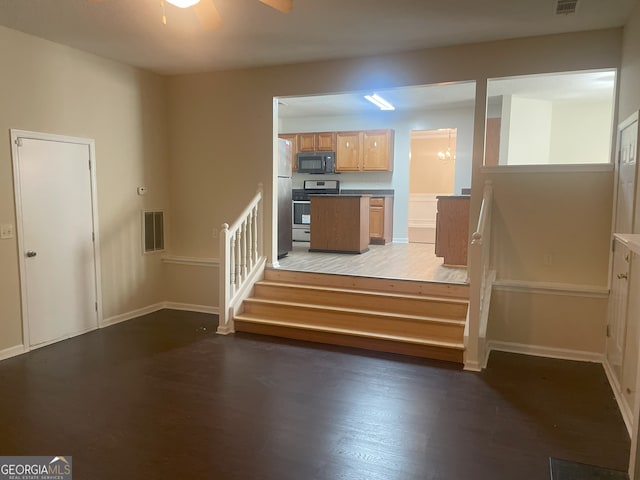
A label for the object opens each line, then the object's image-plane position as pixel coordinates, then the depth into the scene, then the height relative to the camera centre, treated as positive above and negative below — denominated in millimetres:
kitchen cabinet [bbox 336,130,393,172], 8305 +822
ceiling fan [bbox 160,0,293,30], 2834 +1166
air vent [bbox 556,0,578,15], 3316 +1463
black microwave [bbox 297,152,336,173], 8625 +621
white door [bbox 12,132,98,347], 4109 -474
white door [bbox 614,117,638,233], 3293 +179
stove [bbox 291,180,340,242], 8383 -303
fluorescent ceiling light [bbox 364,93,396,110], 6816 +1536
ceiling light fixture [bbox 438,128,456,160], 9955 +918
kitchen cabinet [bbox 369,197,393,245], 8016 -466
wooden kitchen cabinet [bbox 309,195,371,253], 6789 -460
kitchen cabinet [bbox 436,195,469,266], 5664 -423
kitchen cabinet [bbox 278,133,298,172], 8969 +920
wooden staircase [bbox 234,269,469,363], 4125 -1201
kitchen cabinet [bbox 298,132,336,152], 8664 +1027
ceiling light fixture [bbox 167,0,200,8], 2479 +1067
